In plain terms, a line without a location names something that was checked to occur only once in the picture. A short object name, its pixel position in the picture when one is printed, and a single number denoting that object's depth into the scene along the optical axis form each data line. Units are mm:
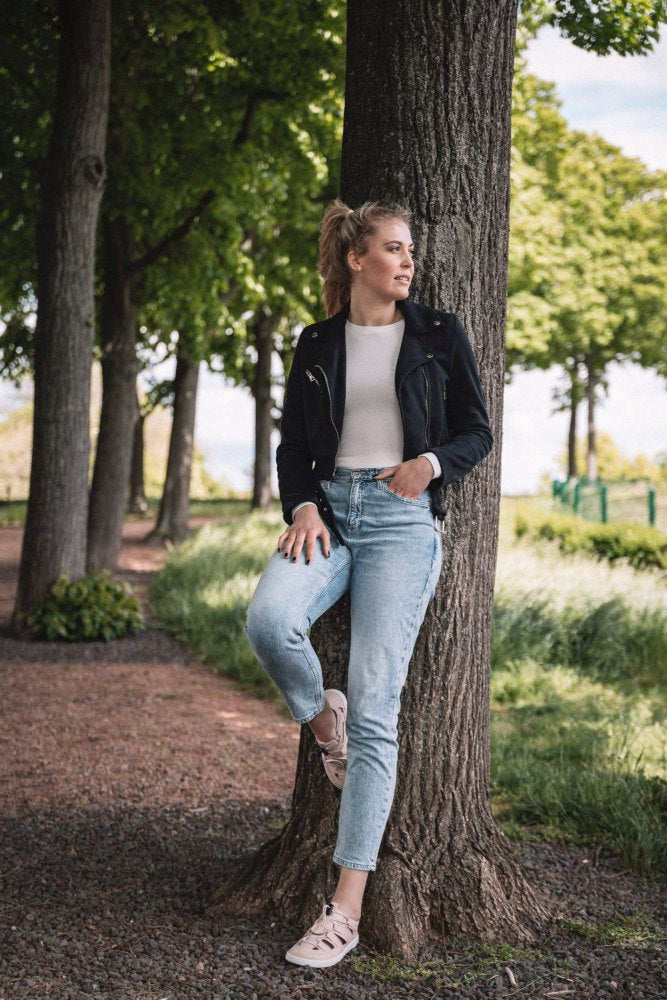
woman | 3021
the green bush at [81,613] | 9203
